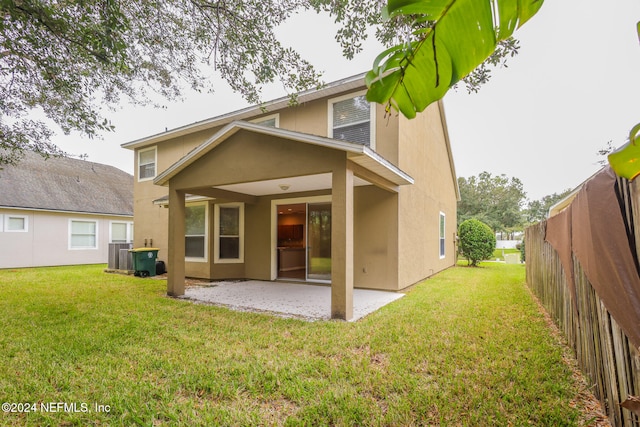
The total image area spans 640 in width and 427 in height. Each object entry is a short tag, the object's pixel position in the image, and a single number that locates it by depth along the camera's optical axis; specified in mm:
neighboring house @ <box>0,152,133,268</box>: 13625
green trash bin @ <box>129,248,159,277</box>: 10836
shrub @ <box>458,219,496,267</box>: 14414
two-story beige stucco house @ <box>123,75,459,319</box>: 5715
